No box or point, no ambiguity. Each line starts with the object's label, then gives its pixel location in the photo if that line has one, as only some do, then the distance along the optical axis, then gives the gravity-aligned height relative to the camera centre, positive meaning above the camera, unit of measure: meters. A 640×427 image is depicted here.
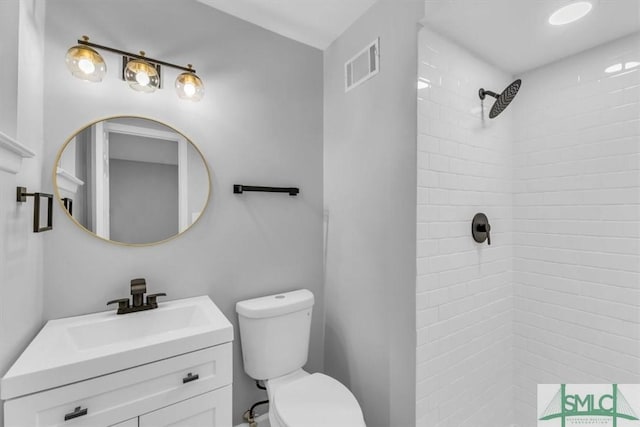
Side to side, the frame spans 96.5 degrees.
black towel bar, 1.69 +0.16
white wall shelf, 0.84 +0.20
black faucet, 1.34 -0.41
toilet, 1.34 -0.83
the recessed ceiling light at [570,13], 1.22 +0.89
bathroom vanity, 0.89 -0.56
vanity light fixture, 1.23 +0.68
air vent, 1.59 +0.88
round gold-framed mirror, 1.33 +0.18
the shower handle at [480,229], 1.61 -0.09
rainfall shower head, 1.46 +0.61
